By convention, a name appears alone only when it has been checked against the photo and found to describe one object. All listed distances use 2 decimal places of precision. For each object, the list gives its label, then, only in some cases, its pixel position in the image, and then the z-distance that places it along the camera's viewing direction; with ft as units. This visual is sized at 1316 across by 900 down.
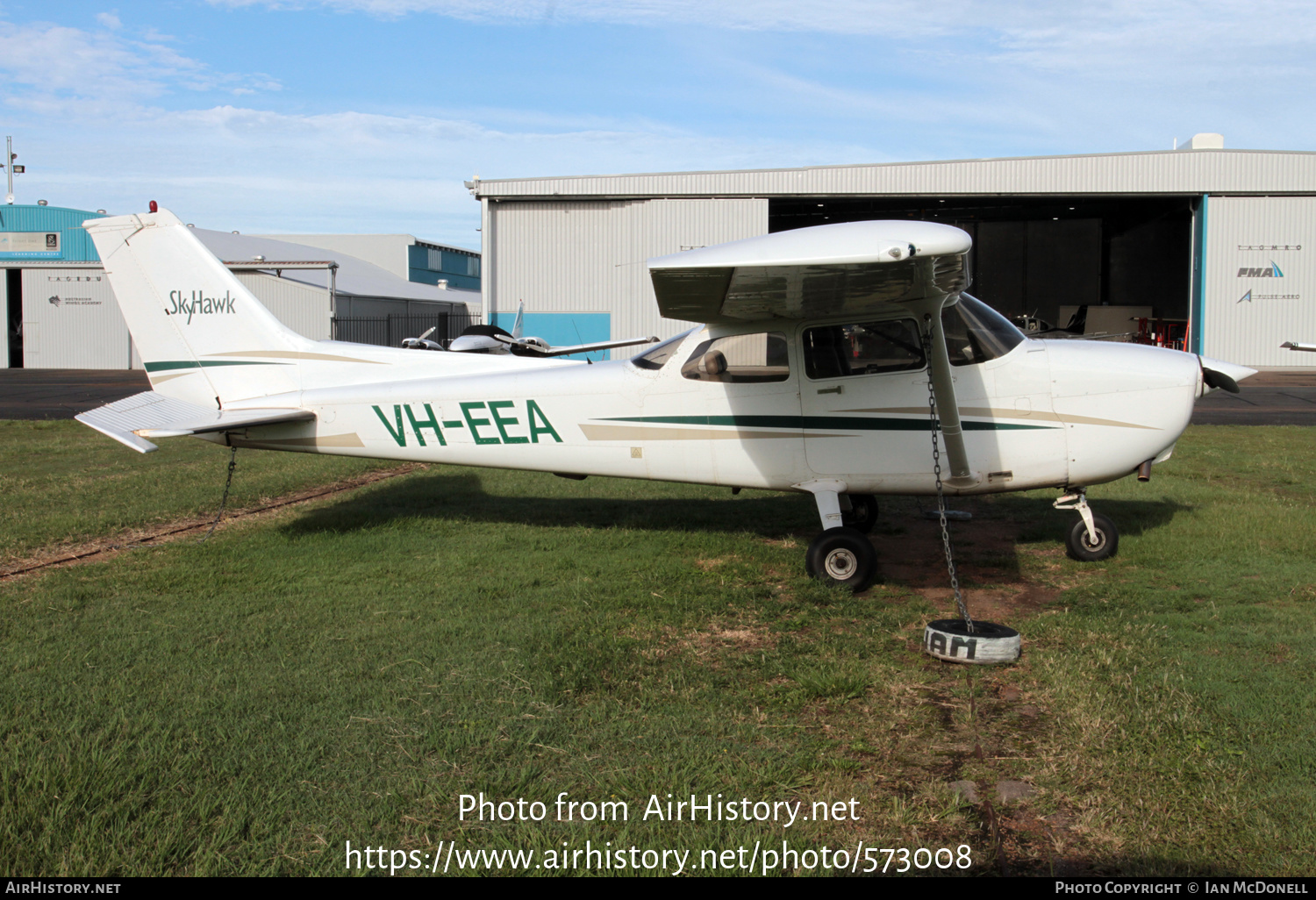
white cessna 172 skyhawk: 20.83
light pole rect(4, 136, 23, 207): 139.95
